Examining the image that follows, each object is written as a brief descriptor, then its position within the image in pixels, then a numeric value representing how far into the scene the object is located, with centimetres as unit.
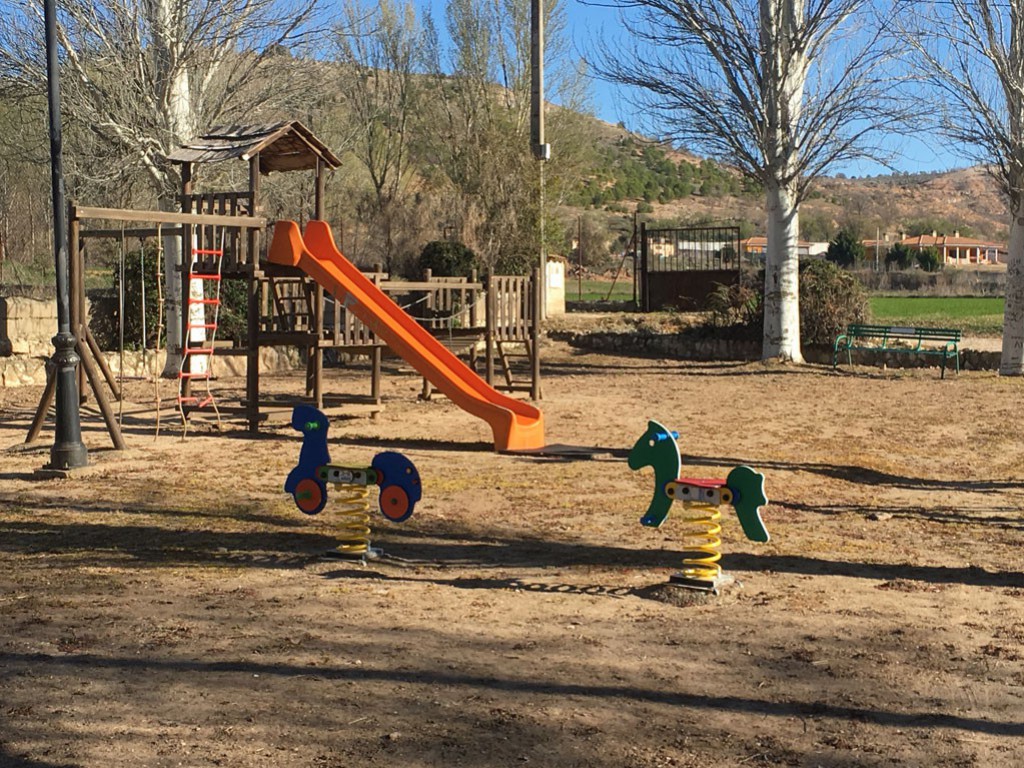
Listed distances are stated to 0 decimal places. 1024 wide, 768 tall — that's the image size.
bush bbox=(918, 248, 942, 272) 6475
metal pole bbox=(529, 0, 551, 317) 2461
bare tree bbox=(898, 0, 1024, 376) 1822
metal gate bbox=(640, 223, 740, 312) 2841
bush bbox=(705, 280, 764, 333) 2336
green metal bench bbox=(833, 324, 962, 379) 1930
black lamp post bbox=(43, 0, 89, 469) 984
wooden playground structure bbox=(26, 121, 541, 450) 1137
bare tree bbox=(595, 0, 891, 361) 1938
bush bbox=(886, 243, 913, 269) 6889
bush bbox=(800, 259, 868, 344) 2161
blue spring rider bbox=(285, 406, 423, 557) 696
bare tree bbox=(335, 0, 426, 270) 4381
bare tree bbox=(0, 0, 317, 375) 1650
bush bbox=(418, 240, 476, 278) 2600
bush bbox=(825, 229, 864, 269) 6562
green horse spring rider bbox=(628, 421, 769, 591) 618
